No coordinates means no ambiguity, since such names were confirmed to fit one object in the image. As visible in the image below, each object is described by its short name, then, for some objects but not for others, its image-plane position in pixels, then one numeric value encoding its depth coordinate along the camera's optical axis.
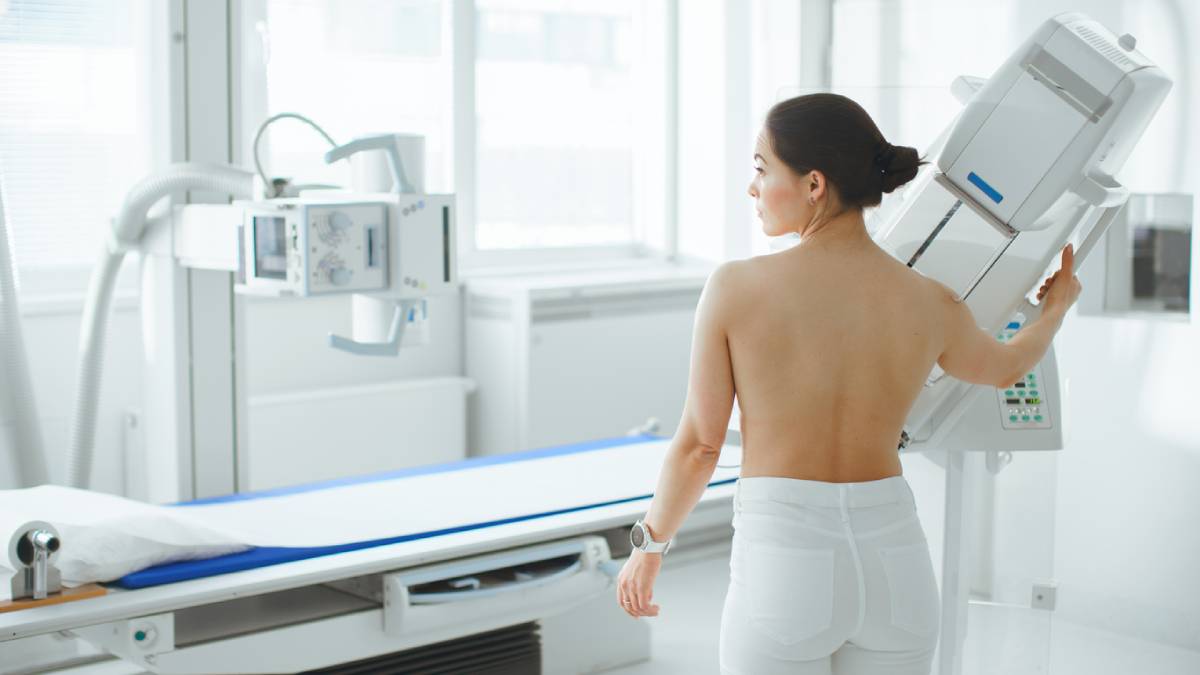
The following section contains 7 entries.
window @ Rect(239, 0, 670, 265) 4.26
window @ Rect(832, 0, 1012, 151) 4.00
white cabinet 4.44
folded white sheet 2.38
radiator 4.04
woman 1.68
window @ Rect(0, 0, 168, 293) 3.59
